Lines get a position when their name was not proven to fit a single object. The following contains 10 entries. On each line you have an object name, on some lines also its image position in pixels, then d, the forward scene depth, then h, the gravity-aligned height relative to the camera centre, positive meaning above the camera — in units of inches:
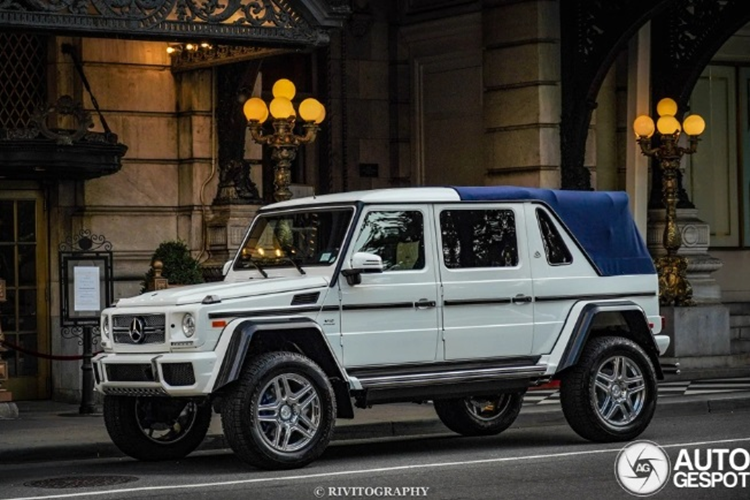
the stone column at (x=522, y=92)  830.5 +83.1
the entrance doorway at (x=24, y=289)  770.2 -10.2
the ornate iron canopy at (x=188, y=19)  645.9 +97.0
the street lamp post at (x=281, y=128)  753.6 +60.2
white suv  512.7 -20.1
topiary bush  743.1 -0.8
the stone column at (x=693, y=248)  920.9 +5.6
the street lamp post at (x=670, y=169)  870.4 +46.4
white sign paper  689.6 -9.5
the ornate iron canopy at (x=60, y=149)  720.3 +50.1
